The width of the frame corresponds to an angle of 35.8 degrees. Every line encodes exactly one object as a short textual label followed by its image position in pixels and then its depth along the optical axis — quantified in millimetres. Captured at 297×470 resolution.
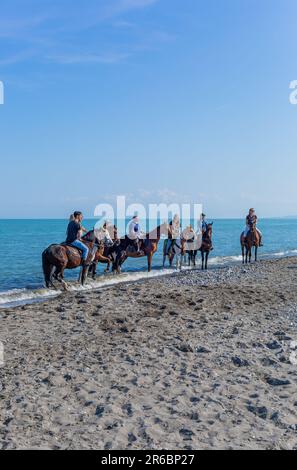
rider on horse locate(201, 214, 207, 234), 25359
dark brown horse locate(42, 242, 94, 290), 16969
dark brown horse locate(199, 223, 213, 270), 25333
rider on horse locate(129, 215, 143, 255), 23034
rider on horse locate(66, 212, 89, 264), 17362
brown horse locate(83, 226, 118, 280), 18797
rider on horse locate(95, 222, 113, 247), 19438
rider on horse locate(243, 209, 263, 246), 25734
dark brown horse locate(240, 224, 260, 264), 26144
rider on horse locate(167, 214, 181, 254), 25625
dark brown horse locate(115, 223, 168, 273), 23016
